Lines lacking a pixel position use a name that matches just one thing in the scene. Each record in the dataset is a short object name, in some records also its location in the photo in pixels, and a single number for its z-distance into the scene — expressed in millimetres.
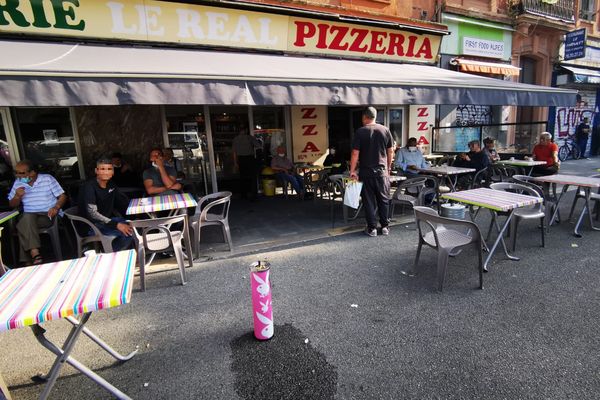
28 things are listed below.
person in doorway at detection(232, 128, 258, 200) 7398
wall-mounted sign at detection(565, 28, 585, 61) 11781
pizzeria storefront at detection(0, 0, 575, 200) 3502
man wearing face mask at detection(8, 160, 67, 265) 3988
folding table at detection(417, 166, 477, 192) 5891
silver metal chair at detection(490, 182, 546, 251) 4000
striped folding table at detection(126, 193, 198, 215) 3890
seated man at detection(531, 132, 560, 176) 6480
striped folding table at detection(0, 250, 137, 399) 1615
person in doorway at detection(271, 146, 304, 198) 7700
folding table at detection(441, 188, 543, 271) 3521
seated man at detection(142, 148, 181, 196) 4641
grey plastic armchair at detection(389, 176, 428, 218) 5098
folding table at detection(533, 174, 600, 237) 4531
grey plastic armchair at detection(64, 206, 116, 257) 3604
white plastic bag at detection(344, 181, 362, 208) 4789
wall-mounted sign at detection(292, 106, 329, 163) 8758
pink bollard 2451
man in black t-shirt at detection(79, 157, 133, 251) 3650
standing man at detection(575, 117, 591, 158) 13367
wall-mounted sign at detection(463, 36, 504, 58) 10422
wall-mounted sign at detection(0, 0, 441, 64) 5168
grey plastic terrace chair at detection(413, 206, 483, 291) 3036
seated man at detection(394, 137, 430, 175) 6867
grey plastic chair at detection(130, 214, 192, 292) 3415
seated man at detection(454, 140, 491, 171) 6527
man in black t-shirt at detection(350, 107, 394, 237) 4641
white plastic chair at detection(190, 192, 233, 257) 4180
